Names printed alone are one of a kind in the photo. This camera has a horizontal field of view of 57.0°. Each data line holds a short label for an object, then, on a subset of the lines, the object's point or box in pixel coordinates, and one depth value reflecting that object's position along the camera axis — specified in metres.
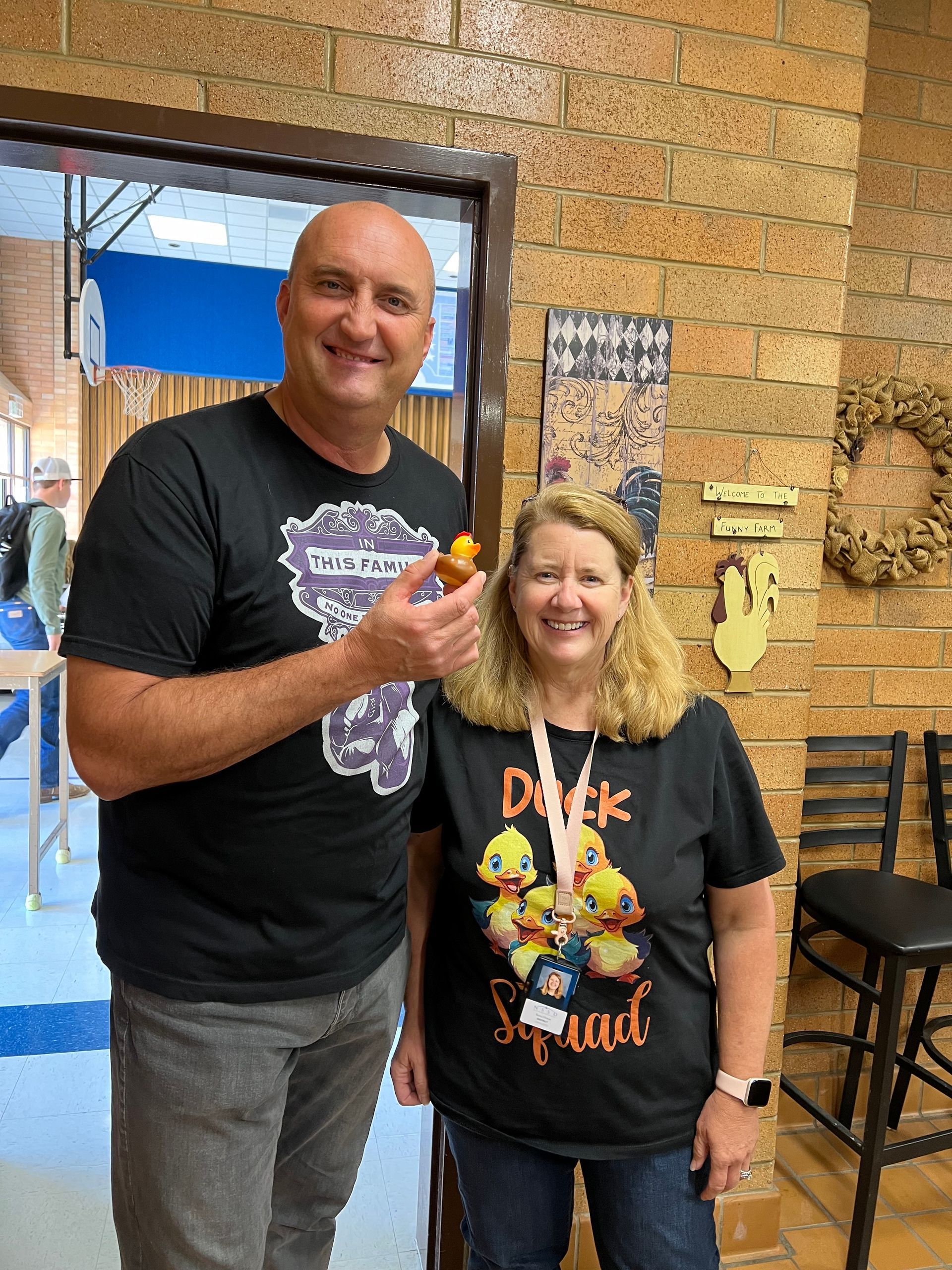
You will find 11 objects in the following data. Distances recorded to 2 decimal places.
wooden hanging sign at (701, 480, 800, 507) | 1.93
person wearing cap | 5.01
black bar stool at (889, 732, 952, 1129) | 2.48
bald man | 1.06
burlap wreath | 2.40
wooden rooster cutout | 1.95
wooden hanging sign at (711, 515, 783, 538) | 1.94
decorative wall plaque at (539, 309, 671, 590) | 1.81
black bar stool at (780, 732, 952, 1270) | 1.94
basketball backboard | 5.55
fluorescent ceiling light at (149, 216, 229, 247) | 6.54
